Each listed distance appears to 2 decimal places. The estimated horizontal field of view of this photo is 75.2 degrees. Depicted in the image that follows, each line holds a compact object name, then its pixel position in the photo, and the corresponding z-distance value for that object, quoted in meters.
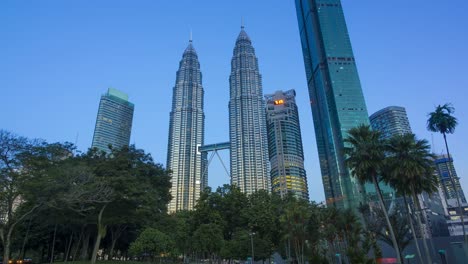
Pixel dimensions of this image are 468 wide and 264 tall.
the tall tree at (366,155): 37.28
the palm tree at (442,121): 42.47
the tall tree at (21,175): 35.50
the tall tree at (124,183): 44.19
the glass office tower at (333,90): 122.56
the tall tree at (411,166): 36.62
